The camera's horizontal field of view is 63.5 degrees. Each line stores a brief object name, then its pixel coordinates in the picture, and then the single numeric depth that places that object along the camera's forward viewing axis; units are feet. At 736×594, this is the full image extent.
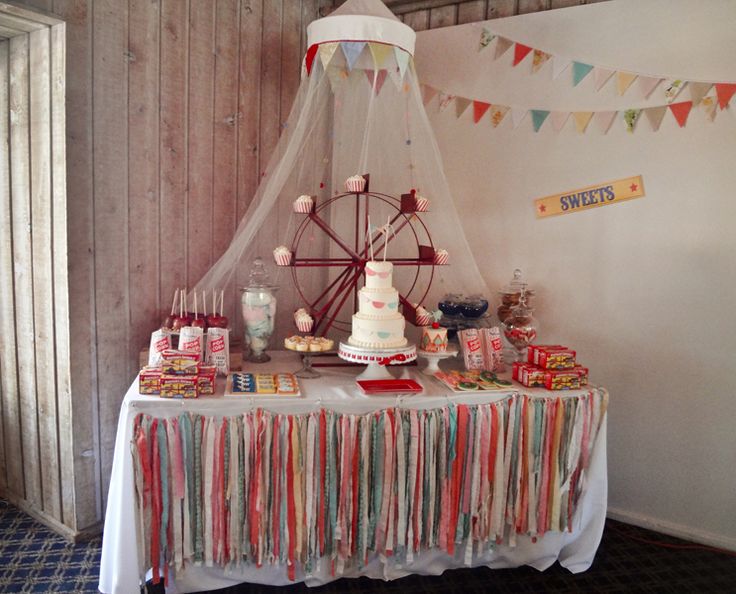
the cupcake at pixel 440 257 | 7.63
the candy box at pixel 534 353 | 7.45
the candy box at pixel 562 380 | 7.11
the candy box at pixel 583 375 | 7.22
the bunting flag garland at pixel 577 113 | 7.66
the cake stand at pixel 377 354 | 6.76
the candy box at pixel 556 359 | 7.21
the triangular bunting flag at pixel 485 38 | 8.77
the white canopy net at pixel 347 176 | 7.54
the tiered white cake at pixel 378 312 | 6.81
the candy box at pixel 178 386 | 6.28
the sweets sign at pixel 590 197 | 8.17
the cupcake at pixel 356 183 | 7.50
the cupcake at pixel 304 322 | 7.37
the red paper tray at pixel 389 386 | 6.79
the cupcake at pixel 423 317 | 7.64
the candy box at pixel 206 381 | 6.40
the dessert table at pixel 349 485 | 6.18
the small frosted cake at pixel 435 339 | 7.45
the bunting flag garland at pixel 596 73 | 7.75
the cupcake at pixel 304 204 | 7.45
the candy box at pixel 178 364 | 6.38
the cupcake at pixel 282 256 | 7.33
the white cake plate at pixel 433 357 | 7.47
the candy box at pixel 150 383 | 6.31
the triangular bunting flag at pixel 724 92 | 7.45
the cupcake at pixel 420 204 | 7.58
